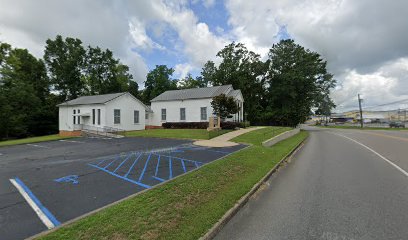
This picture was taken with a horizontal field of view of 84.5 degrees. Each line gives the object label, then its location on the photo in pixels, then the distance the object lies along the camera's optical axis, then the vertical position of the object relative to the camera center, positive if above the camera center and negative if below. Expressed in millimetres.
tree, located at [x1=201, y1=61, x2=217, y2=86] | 54344 +12649
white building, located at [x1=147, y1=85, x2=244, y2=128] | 30147 +2482
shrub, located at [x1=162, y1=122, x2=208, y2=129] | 28503 -264
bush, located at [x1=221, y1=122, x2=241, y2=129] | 25922 -306
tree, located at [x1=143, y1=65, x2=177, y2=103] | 52406 +9981
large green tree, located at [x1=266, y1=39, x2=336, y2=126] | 40094 +7253
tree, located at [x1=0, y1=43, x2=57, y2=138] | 31266 +4360
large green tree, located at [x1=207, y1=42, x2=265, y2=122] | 40844 +8921
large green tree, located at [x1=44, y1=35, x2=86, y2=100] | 44594 +11975
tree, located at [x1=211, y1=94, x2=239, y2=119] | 23562 +1763
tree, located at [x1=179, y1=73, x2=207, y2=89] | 56062 +10237
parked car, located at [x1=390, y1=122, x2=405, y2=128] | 51275 -1162
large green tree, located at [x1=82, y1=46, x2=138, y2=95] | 48000 +11173
